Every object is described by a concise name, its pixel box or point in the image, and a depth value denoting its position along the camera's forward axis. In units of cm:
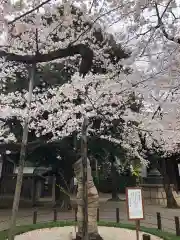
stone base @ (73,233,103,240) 523
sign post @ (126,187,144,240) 441
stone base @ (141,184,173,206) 1303
